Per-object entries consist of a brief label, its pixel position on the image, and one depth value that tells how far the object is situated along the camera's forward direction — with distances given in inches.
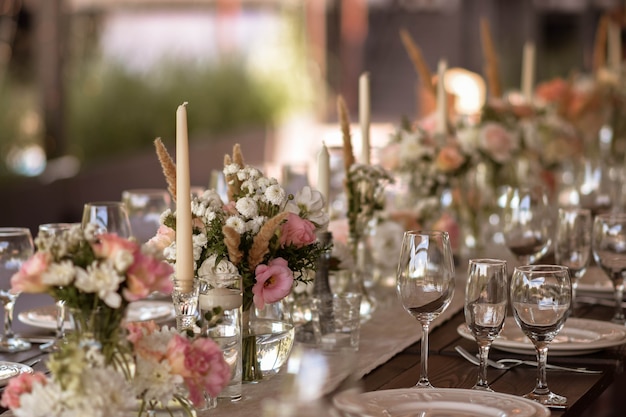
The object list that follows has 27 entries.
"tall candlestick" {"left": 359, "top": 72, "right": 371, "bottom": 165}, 139.9
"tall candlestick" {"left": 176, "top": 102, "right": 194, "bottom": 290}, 105.2
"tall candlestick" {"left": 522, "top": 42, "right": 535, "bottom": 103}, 190.6
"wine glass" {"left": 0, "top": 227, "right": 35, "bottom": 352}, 120.6
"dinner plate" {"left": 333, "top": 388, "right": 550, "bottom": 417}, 103.5
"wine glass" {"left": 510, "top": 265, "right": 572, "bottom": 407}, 109.3
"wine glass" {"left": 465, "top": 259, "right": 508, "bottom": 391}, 109.3
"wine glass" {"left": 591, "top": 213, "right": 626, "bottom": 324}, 130.0
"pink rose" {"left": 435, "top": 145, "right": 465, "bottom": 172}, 156.1
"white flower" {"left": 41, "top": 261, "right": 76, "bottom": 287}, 95.3
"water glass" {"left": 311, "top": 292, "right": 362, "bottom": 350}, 122.9
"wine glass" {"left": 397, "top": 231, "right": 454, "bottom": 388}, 111.3
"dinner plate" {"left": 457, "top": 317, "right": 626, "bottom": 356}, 120.7
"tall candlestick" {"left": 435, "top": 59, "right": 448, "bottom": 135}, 161.1
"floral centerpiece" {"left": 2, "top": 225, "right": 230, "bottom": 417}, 93.1
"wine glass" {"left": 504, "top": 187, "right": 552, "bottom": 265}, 138.1
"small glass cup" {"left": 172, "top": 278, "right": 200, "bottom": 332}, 105.7
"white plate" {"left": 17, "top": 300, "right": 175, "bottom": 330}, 129.0
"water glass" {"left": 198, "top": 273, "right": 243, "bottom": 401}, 107.0
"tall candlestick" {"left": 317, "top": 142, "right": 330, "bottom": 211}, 128.9
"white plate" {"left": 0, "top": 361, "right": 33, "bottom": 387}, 111.7
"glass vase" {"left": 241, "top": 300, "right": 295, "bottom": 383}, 112.7
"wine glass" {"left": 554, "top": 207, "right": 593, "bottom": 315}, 132.3
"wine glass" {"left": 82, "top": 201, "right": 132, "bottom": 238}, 128.9
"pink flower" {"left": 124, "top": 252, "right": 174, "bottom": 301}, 95.3
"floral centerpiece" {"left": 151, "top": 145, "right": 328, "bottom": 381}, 110.7
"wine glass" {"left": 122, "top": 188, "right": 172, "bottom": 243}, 141.8
